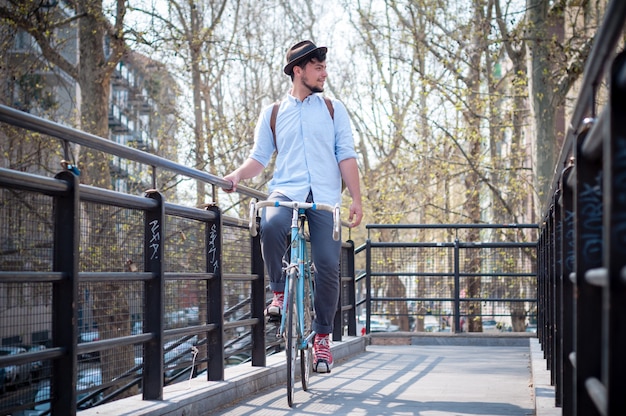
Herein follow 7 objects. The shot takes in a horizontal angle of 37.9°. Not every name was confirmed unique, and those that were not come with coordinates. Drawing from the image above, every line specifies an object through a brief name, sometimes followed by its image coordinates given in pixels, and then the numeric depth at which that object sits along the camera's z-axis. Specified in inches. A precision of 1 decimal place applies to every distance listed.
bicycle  206.2
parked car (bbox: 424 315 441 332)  541.9
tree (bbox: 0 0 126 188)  739.4
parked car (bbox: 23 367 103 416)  149.6
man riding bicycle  220.5
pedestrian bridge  188.4
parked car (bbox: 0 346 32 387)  138.8
